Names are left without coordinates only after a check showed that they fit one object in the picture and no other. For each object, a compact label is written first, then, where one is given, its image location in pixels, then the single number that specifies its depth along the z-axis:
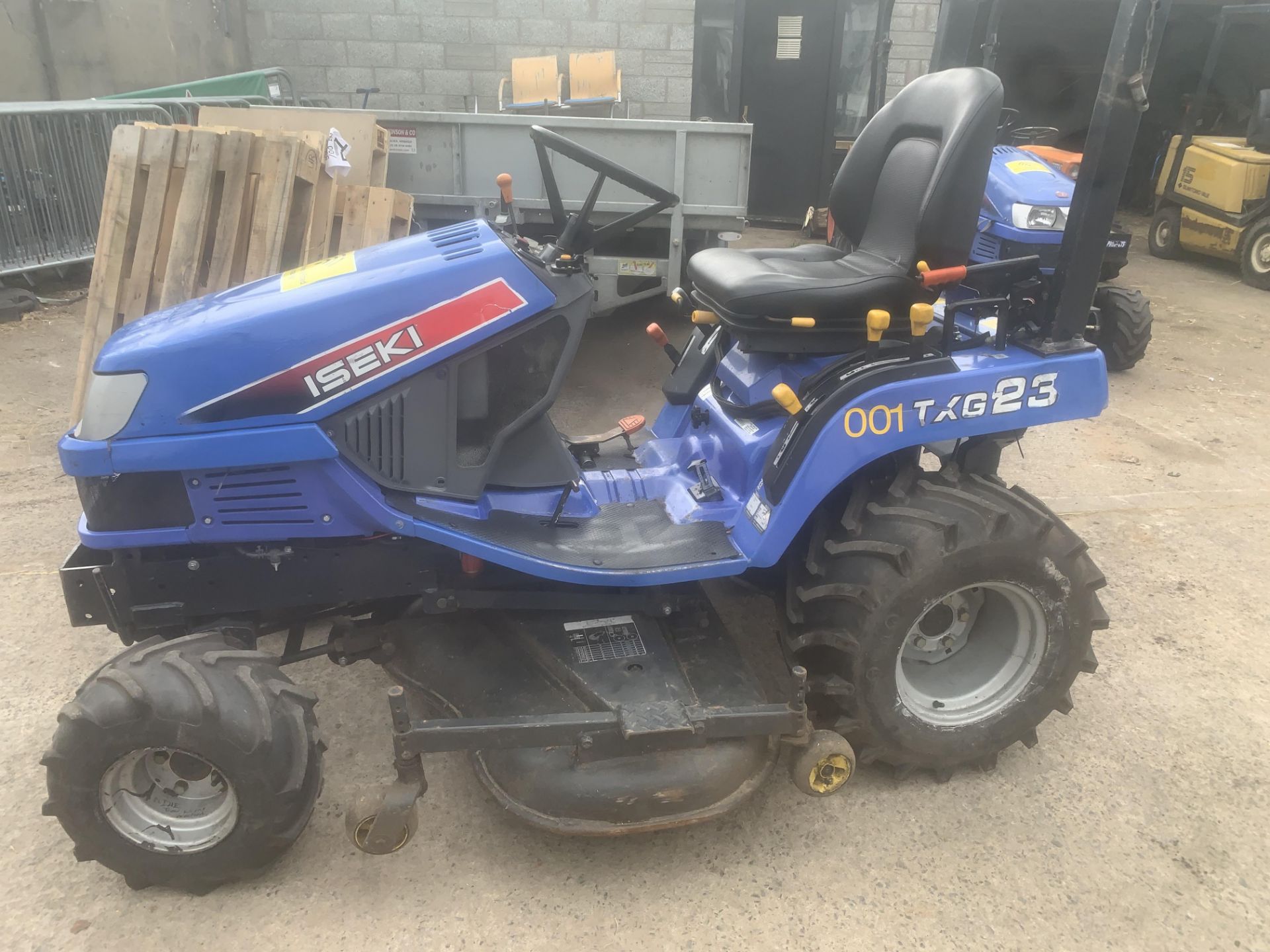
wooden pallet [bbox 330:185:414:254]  4.50
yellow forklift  8.04
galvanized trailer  5.02
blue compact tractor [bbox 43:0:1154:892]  1.90
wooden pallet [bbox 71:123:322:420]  4.18
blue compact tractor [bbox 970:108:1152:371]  4.95
